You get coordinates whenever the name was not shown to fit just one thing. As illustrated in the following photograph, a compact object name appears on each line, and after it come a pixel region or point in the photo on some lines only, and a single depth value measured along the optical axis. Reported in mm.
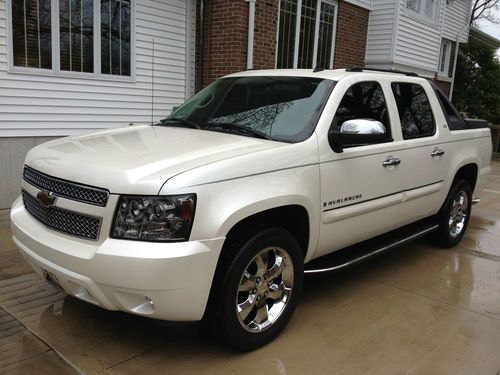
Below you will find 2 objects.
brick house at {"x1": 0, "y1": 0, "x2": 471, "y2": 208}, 6812
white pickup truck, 2750
